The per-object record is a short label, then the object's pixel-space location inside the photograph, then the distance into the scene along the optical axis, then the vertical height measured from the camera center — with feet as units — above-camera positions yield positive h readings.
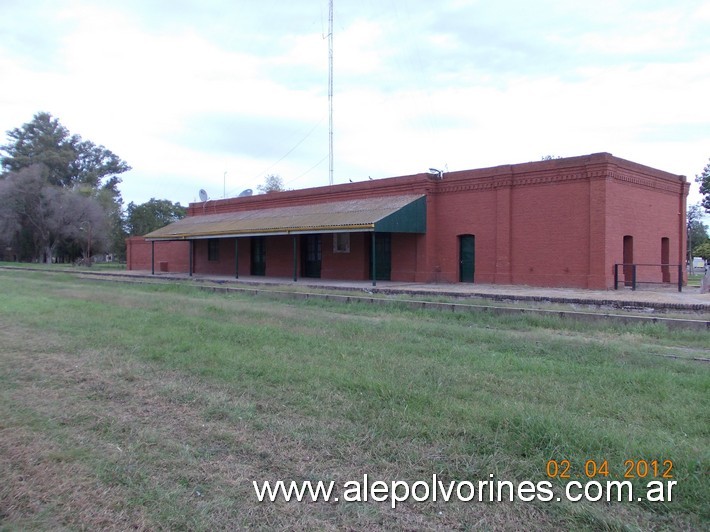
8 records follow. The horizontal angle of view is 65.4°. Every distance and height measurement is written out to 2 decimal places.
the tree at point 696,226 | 203.55 +15.22
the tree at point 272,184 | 253.61 +37.15
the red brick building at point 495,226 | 62.18 +4.90
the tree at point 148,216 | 165.99 +14.57
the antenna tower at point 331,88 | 101.50 +32.90
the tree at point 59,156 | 211.41 +44.22
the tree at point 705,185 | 152.05 +21.94
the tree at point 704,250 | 119.03 +3.11
